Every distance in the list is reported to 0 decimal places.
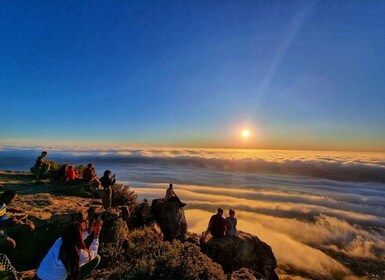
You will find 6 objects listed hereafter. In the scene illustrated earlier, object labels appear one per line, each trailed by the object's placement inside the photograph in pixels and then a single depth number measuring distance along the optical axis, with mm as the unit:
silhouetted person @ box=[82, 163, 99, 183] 14511
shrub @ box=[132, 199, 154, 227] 12325
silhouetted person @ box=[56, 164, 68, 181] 15831
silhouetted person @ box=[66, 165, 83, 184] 15070
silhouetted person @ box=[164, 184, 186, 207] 14078
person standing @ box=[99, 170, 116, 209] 11406
